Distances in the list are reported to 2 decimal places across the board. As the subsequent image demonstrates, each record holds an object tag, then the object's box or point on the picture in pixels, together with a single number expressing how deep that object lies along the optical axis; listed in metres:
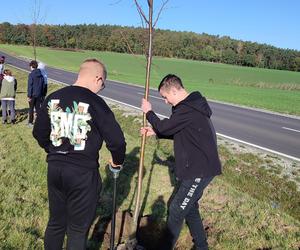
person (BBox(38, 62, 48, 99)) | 7.34
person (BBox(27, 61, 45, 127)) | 7.21
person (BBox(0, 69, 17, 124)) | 7.44
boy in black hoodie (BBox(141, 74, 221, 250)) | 2.60
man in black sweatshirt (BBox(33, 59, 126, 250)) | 2.17
